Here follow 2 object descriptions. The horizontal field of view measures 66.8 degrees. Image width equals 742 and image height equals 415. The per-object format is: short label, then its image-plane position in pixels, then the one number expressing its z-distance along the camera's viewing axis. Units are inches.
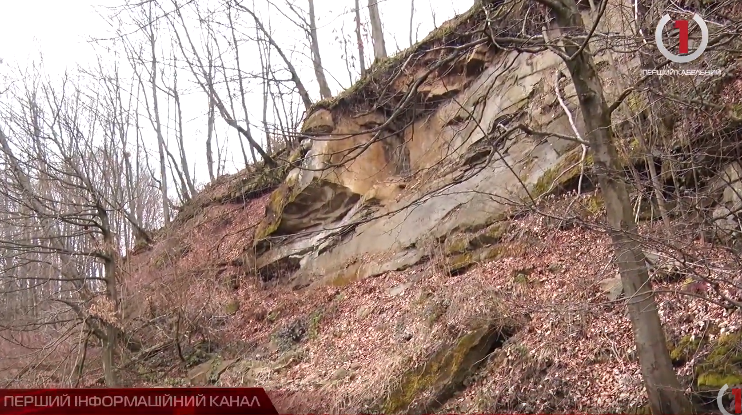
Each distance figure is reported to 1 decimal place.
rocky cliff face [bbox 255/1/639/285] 378.3
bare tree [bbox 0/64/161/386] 349.4
